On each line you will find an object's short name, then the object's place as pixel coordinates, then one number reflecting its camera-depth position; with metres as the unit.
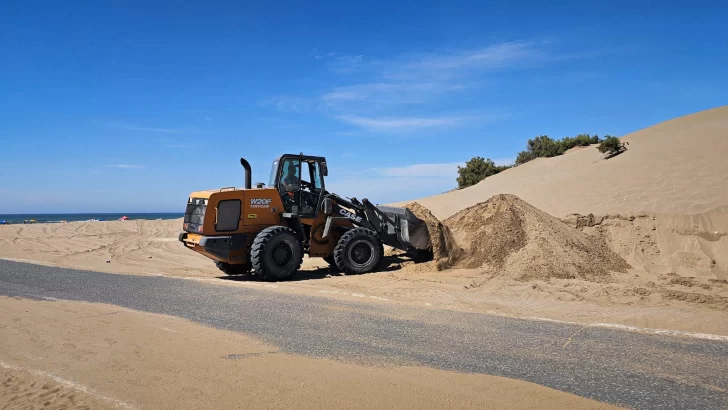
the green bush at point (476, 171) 50.37
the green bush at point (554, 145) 53.94
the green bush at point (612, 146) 37.12
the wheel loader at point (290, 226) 12.09
